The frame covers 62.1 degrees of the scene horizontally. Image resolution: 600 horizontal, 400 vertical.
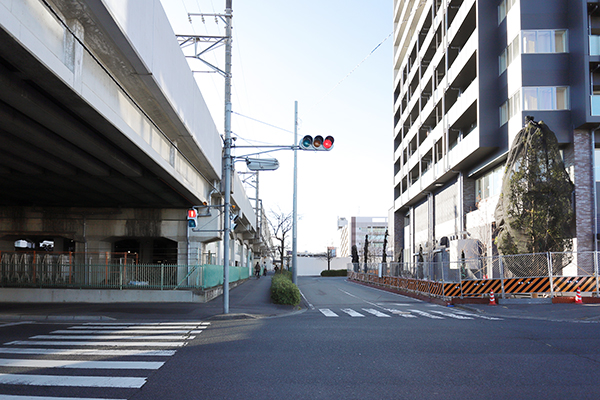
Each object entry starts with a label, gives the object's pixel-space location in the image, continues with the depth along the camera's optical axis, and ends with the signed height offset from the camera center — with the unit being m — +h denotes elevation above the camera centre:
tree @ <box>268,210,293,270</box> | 65.52 +1.34
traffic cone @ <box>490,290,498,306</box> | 21.34 -2.81
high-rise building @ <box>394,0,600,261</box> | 26.41 +8.54
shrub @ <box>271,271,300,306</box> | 21.00 -2.56
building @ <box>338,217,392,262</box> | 153.66 +1.92
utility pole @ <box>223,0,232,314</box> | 17.72 +1.57
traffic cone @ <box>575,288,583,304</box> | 20.70 -2.68
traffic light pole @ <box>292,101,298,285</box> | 28.97 +1.61
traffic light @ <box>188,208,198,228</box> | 22.15 +0.72
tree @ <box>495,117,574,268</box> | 23.95 +1.75
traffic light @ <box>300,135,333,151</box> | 16.97 +3.13
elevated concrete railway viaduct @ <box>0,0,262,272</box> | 9.05 +2.69
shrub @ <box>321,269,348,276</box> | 79.31 -6.17
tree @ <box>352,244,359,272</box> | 62.68 -2.71
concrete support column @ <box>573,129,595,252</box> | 25.30 +1.71
